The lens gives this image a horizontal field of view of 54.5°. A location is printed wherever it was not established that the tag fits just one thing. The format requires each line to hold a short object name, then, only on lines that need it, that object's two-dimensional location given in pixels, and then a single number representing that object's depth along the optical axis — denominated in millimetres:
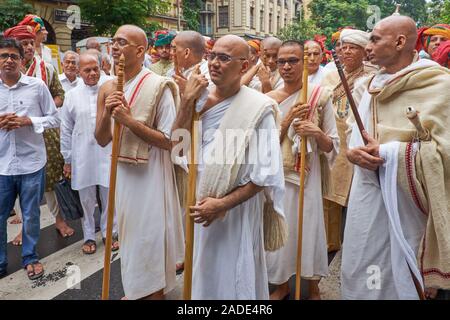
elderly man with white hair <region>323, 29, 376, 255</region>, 4863
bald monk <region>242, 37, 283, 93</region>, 5029
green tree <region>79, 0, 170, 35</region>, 15531
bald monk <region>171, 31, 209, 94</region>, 4434
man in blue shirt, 4129
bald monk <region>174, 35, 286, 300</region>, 2623
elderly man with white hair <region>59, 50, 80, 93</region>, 6508
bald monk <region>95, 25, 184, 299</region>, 3311
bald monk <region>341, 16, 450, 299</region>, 2775
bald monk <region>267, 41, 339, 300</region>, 3572
